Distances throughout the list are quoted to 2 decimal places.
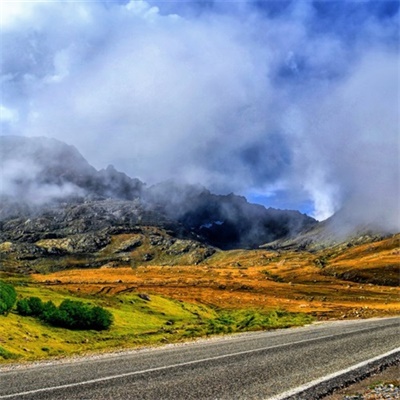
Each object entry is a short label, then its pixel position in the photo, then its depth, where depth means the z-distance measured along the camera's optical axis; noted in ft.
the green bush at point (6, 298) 95.52
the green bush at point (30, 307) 103.96
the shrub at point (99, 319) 106.63
